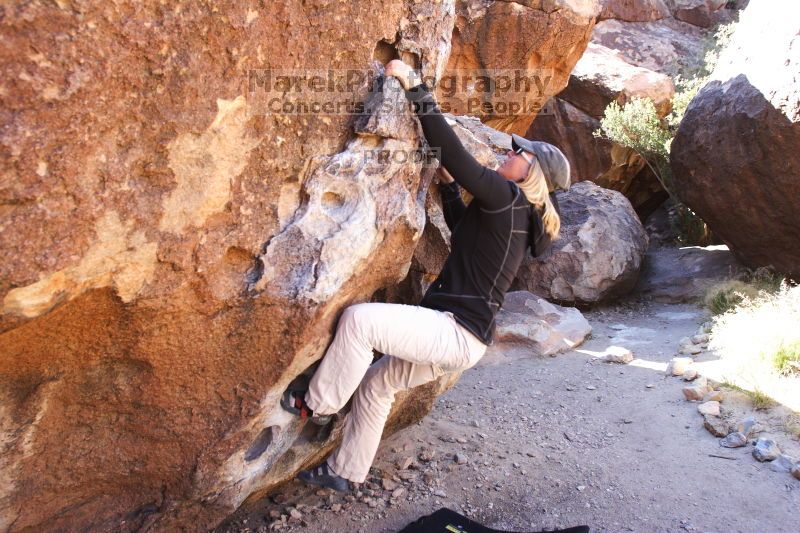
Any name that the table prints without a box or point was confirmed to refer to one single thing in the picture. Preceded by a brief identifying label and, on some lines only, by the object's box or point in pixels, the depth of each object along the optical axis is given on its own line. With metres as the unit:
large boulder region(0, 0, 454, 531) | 1.82
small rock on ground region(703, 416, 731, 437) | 3.74
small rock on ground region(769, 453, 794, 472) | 3.34
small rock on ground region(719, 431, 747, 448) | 3.61
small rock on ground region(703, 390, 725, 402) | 4.14
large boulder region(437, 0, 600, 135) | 7.98
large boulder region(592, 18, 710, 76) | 12.52
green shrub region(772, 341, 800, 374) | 4.29
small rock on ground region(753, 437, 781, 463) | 3.45
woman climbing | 2.54
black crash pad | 2.80
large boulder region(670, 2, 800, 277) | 6.06
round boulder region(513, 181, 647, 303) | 7.01
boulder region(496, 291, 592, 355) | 5.57
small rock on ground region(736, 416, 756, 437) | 3.73
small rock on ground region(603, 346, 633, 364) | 5.22
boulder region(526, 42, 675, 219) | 10.62
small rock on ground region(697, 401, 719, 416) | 3.96
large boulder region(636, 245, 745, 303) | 7.23
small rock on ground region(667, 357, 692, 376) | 4.72
